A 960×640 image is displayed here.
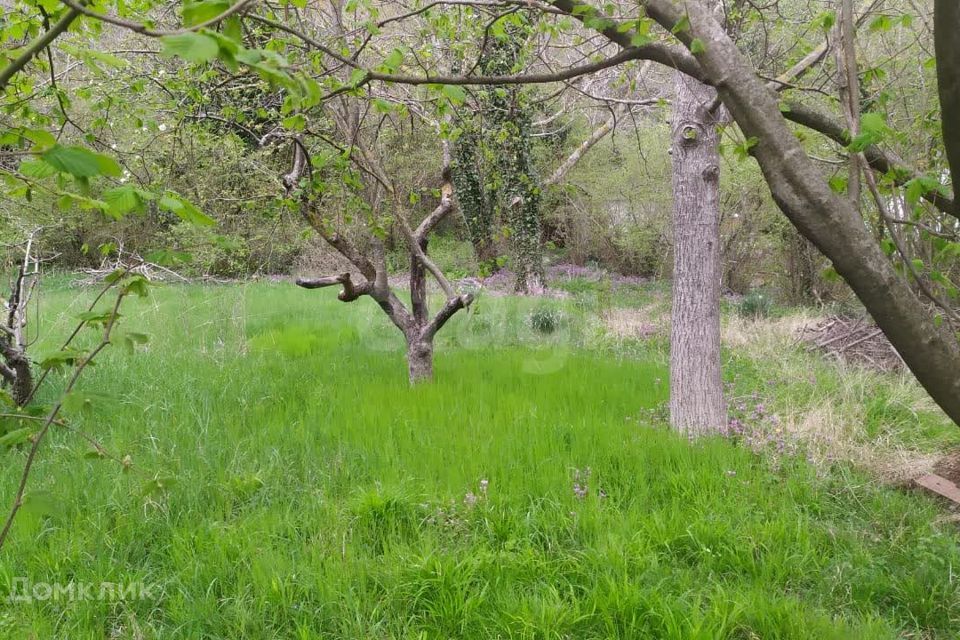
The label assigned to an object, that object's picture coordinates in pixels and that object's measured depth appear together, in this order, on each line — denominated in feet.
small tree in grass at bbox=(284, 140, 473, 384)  18.26
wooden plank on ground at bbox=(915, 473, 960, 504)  12.20
